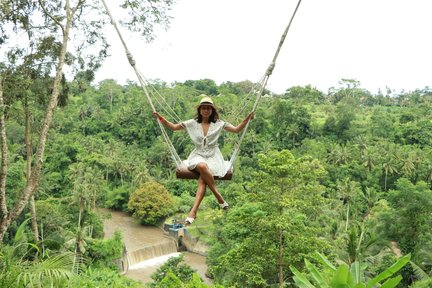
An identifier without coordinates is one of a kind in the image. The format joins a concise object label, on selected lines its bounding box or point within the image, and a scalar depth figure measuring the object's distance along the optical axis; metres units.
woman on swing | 3.91
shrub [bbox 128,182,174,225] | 26.60
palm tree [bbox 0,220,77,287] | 3.55
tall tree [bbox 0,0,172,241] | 6.45
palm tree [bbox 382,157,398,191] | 29.23
